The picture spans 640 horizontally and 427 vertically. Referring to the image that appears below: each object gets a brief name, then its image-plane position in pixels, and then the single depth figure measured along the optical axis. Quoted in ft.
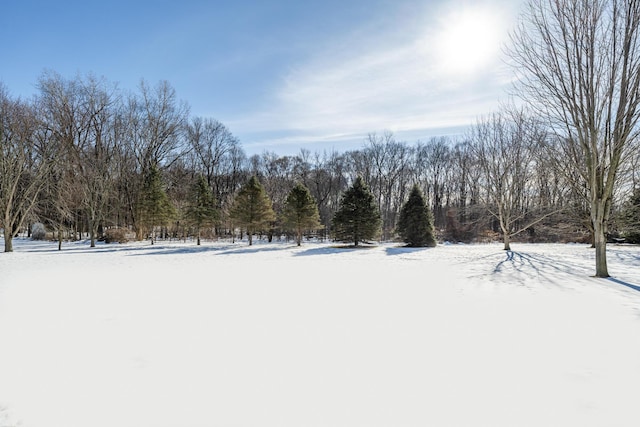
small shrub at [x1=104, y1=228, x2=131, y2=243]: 83.28
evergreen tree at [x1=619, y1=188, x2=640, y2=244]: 53.72
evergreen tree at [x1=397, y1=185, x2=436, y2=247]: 70.54
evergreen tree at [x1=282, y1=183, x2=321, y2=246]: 74.18
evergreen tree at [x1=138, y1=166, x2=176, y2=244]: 80.89
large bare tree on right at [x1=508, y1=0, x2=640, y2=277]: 27.96
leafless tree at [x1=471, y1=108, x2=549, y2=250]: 62.59
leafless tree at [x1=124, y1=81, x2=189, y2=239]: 103.14
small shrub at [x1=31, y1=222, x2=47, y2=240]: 98.37
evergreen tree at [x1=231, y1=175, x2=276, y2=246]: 75.61
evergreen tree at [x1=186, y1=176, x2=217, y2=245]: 78.02
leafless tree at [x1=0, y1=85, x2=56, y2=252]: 60.95
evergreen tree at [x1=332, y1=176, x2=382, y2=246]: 72.28
